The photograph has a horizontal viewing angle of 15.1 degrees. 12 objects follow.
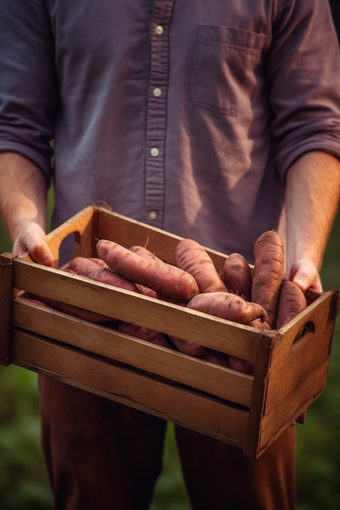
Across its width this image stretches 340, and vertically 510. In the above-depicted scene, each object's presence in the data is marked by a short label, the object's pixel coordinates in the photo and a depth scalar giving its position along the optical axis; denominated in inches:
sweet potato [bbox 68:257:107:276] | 75.6
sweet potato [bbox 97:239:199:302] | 72.3
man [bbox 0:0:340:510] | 79.4
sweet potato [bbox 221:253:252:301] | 74.4
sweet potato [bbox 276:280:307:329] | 72.3
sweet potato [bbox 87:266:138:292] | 73.1
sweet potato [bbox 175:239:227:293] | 73.7
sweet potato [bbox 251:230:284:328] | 73.6
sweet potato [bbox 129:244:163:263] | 75.7
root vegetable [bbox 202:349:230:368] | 70.5
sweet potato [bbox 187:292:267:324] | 70.0
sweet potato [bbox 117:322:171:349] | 71.7
